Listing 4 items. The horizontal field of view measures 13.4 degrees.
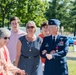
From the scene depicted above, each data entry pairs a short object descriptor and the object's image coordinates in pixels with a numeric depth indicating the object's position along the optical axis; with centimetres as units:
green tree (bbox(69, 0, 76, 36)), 7100
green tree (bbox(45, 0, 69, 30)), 6788
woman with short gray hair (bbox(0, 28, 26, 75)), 397
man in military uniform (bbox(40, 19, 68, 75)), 576
